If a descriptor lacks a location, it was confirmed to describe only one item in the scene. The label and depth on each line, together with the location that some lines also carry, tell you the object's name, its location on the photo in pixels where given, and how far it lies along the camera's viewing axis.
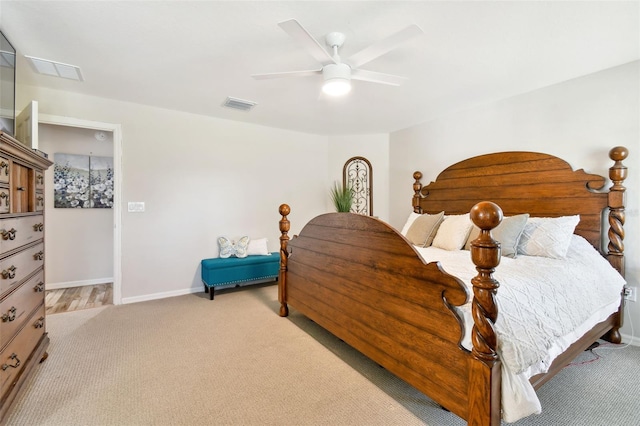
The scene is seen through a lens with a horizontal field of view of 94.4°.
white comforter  1.29
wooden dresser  1.51
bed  1.29
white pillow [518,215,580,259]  2.31
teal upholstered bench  3.60
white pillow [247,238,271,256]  4.11
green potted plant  4.60
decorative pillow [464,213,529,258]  2.40
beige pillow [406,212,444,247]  3.05
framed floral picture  4.11
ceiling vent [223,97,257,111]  3.30
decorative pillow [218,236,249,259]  3.96
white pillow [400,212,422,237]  3.44
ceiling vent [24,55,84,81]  2.42
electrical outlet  2.46
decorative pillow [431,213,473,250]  2.78
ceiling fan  1.65
